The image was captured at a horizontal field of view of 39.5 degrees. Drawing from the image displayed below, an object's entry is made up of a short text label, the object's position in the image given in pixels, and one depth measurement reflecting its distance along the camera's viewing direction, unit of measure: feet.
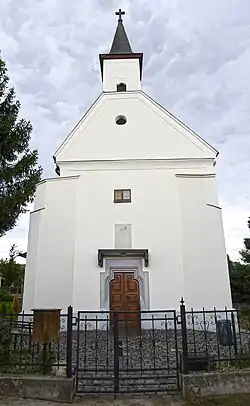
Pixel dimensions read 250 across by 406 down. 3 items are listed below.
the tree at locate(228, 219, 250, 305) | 85.30
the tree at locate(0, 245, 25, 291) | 87.57
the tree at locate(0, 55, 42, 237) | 23.76
